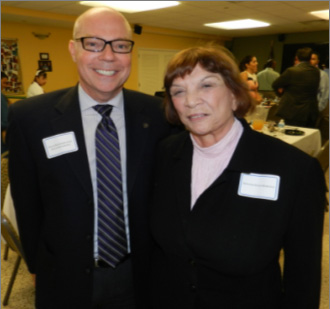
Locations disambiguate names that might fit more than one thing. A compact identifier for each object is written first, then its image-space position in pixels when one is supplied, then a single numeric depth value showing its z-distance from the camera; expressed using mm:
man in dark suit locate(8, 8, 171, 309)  1282
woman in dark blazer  1077
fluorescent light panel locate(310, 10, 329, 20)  7344
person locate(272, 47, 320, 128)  5164
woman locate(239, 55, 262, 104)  5715
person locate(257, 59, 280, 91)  7391
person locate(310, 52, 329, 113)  5454
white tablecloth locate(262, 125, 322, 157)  3898
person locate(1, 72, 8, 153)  4082
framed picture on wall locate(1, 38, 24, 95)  7969
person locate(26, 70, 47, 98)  5602
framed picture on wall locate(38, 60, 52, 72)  8625
